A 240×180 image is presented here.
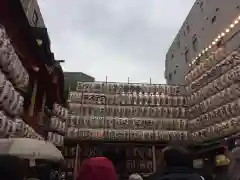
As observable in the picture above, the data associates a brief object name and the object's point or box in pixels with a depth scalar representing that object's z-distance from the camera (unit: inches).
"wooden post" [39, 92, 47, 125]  438.5
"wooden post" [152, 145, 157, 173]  604.6
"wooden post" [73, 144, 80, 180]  590.4
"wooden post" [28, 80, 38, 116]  376.6
